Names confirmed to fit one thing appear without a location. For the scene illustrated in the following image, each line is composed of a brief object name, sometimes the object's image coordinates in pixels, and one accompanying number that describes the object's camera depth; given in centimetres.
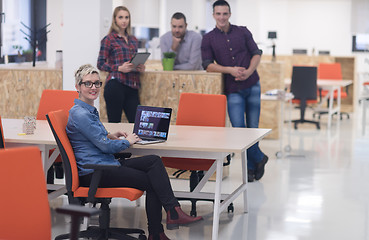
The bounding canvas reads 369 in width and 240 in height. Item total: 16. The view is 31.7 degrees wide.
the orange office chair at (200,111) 523
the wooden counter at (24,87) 675
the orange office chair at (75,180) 387
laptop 426
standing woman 615
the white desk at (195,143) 406
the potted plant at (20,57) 823
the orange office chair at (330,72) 1230
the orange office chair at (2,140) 405
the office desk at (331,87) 1084
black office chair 1030
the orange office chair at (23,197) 264
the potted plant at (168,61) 665
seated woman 400
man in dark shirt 616
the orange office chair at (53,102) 536
